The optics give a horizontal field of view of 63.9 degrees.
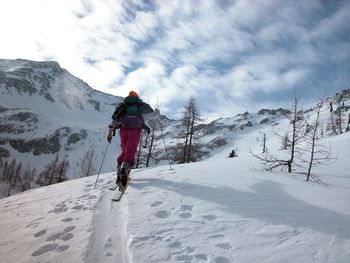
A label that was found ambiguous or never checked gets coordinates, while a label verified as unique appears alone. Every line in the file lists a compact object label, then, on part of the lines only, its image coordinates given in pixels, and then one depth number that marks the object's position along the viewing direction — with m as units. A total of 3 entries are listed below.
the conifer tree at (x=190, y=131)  29.45
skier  8.25
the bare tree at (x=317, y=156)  7.48
